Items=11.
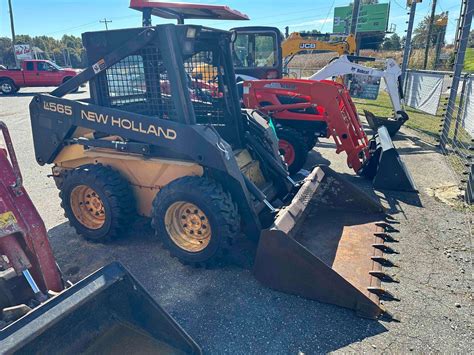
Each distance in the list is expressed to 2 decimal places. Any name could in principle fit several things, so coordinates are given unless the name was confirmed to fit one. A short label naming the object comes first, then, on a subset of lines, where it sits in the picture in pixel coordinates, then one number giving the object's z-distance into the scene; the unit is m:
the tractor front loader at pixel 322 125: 5.58
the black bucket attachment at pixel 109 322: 2.00
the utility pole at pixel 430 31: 18.37
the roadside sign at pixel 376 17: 43.09
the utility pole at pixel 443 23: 24.19
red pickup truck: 20.56
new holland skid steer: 3.20
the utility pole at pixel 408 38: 10.26
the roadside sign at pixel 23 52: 35.78
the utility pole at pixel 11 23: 33.15
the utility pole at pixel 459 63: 7.52
